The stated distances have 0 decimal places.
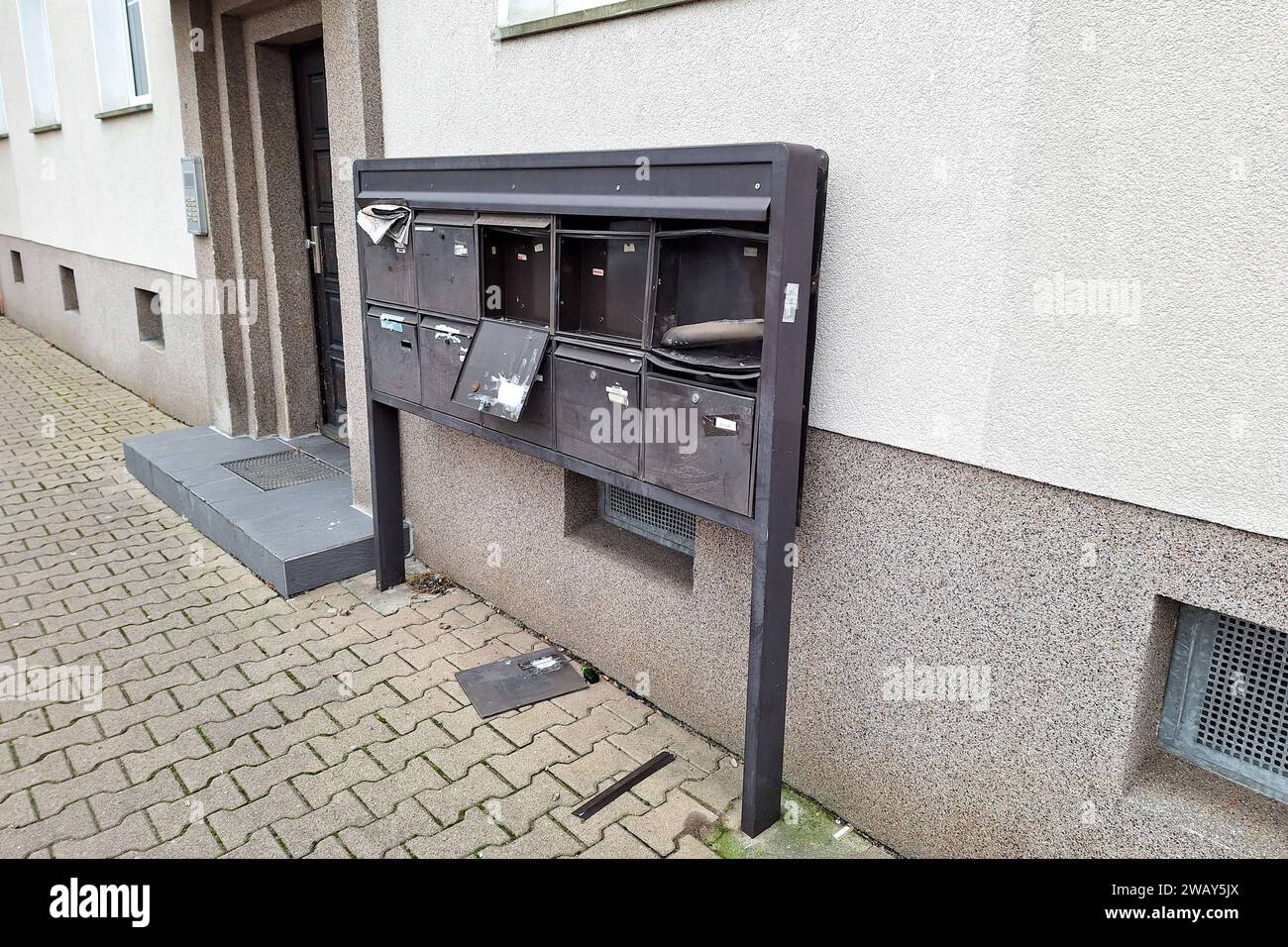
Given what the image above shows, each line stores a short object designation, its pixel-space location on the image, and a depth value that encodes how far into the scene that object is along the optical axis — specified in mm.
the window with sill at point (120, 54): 8141
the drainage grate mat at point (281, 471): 6422
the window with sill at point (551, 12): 3670
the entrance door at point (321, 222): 6742
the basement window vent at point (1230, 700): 2432
